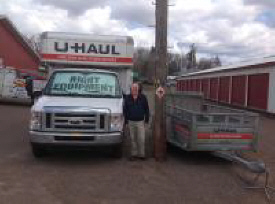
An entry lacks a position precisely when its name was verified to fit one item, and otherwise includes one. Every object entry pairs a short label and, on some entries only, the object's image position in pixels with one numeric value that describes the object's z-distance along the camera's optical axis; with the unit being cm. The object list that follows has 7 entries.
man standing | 527
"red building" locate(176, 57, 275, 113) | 1338
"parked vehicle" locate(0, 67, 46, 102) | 1344
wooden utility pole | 527
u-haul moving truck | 475
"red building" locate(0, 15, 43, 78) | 1832
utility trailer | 501
